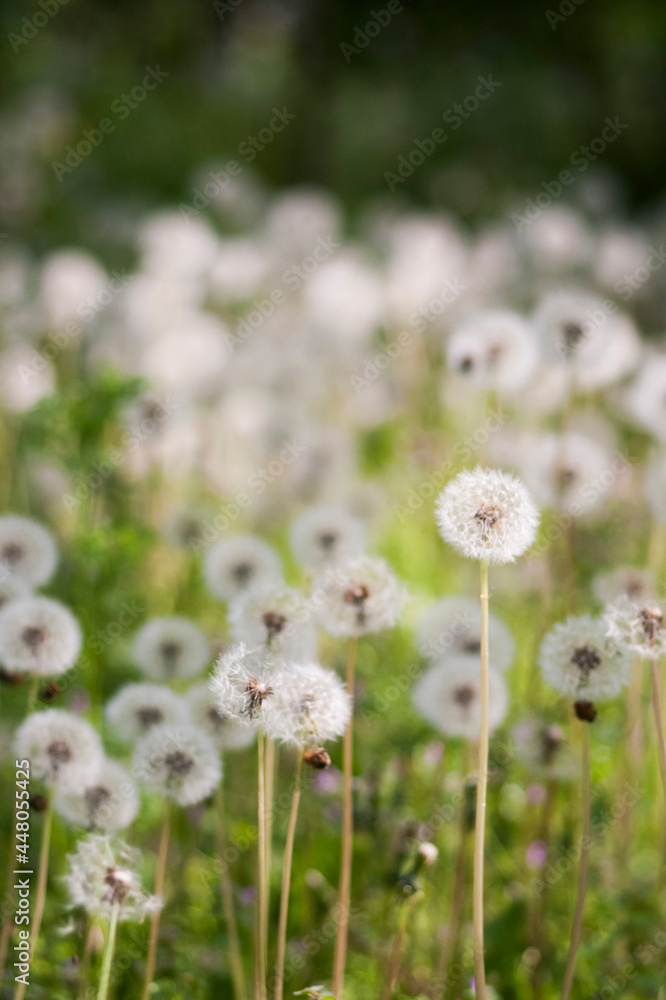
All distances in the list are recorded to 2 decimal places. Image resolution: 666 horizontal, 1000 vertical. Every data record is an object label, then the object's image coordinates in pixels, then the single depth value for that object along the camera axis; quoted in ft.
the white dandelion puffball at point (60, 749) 4.70
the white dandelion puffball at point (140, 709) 4.84
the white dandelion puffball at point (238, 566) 5.23
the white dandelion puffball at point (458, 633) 5.13
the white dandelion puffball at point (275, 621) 4.71
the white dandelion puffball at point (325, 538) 5.18
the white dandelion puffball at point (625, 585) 5.13
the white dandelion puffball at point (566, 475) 5.30
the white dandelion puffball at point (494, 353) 5.25
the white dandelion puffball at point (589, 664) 4.61
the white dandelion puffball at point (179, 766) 4.65
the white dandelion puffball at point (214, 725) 4.87
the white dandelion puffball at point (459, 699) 4.93
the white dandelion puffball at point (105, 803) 4.71
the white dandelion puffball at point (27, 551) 4.96
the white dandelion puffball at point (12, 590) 4.84
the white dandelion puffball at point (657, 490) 5.12
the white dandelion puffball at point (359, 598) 4.72
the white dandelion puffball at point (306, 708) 4.50
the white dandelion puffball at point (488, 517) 4.49
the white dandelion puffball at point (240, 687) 4.46
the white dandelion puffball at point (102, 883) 4.56
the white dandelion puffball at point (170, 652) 5.05
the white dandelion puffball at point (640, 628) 4.53
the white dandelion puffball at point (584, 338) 5.28
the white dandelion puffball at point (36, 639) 4.74
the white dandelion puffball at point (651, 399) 5.18
